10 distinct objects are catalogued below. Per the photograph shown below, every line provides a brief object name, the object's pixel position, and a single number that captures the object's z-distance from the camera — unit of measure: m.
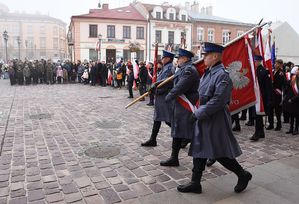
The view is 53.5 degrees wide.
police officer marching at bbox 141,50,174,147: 5.56
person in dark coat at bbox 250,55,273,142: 6.61
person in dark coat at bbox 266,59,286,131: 7.81
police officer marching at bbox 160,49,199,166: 4.59
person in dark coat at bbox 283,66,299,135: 7.32
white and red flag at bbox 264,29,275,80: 7.24
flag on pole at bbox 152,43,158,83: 6.29
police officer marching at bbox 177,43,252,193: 3.60
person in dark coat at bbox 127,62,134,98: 14.04
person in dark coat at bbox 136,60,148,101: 13.71
